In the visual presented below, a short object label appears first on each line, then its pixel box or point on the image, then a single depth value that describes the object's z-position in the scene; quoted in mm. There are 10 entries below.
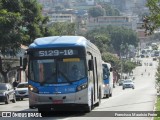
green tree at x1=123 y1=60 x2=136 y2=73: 180200
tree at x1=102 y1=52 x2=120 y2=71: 143812
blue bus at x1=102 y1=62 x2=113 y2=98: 46566
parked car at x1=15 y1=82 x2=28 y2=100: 47225
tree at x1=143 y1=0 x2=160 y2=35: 22609
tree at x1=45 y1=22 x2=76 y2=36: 98919
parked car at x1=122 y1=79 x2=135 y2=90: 80481
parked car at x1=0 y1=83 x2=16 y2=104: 39625
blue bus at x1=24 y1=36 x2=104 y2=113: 24688
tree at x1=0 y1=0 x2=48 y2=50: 49062
